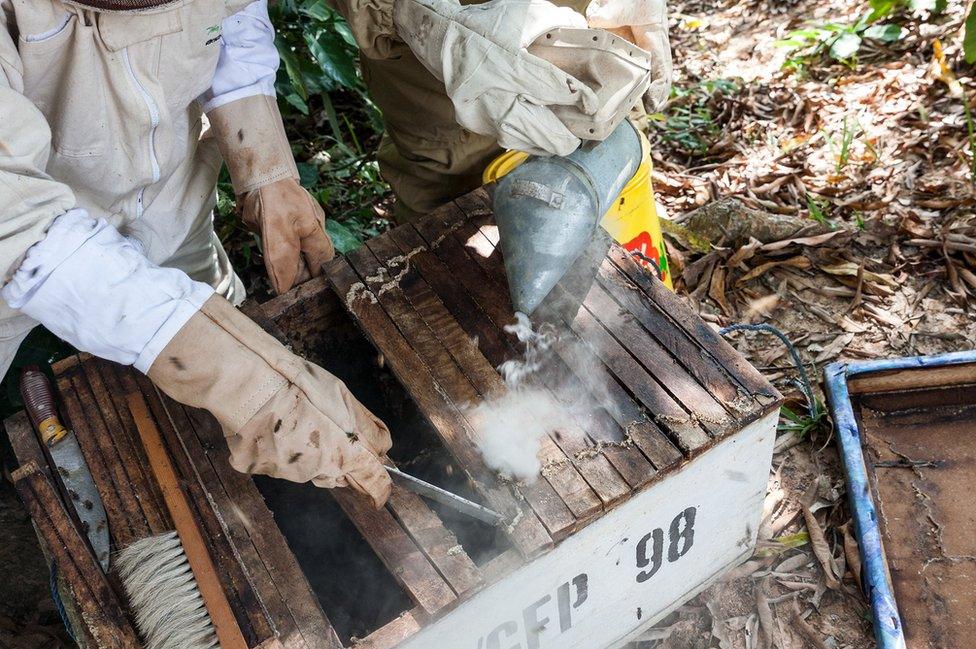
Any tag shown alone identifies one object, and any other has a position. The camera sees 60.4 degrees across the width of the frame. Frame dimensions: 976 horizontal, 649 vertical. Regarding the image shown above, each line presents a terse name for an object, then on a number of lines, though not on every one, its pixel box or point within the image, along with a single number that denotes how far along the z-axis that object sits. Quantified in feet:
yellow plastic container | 8.52
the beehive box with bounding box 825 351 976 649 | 7.73
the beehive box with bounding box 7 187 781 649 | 5.89
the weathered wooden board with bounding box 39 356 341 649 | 5.67
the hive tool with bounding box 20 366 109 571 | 6.56
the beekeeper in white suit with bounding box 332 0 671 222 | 6.54
